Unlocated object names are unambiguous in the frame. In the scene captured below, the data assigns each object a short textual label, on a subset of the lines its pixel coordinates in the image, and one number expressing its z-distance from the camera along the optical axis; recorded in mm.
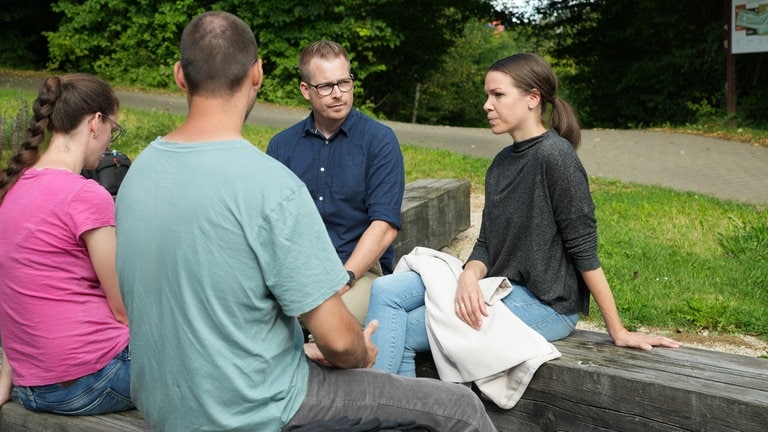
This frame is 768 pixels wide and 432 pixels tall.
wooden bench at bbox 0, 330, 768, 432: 2652
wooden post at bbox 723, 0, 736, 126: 16250
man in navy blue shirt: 4012
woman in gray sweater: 3084
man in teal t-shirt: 2088
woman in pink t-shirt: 2736
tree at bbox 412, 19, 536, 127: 31202
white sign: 15539
